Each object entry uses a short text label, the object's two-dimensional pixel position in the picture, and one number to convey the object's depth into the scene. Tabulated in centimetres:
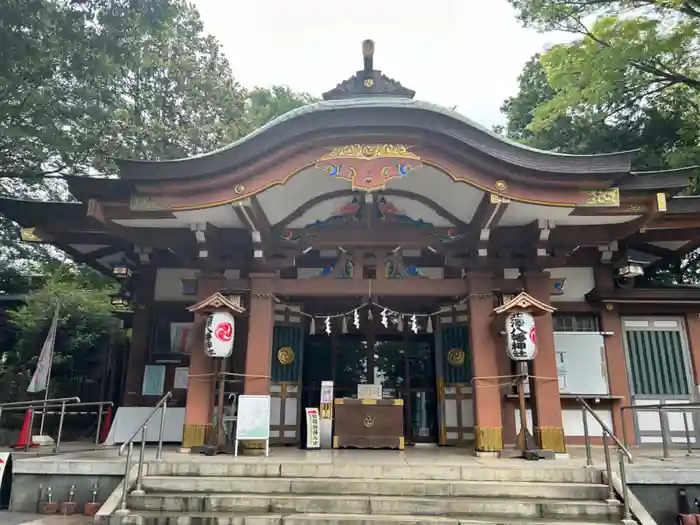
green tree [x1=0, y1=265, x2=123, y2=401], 1192
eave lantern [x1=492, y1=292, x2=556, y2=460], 698
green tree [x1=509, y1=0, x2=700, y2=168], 1126
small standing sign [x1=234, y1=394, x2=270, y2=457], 698
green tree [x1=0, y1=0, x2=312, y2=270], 970
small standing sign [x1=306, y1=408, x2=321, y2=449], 798
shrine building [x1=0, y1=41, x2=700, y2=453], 682
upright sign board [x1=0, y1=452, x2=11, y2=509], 613
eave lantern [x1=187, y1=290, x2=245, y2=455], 711
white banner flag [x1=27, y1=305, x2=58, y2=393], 945
